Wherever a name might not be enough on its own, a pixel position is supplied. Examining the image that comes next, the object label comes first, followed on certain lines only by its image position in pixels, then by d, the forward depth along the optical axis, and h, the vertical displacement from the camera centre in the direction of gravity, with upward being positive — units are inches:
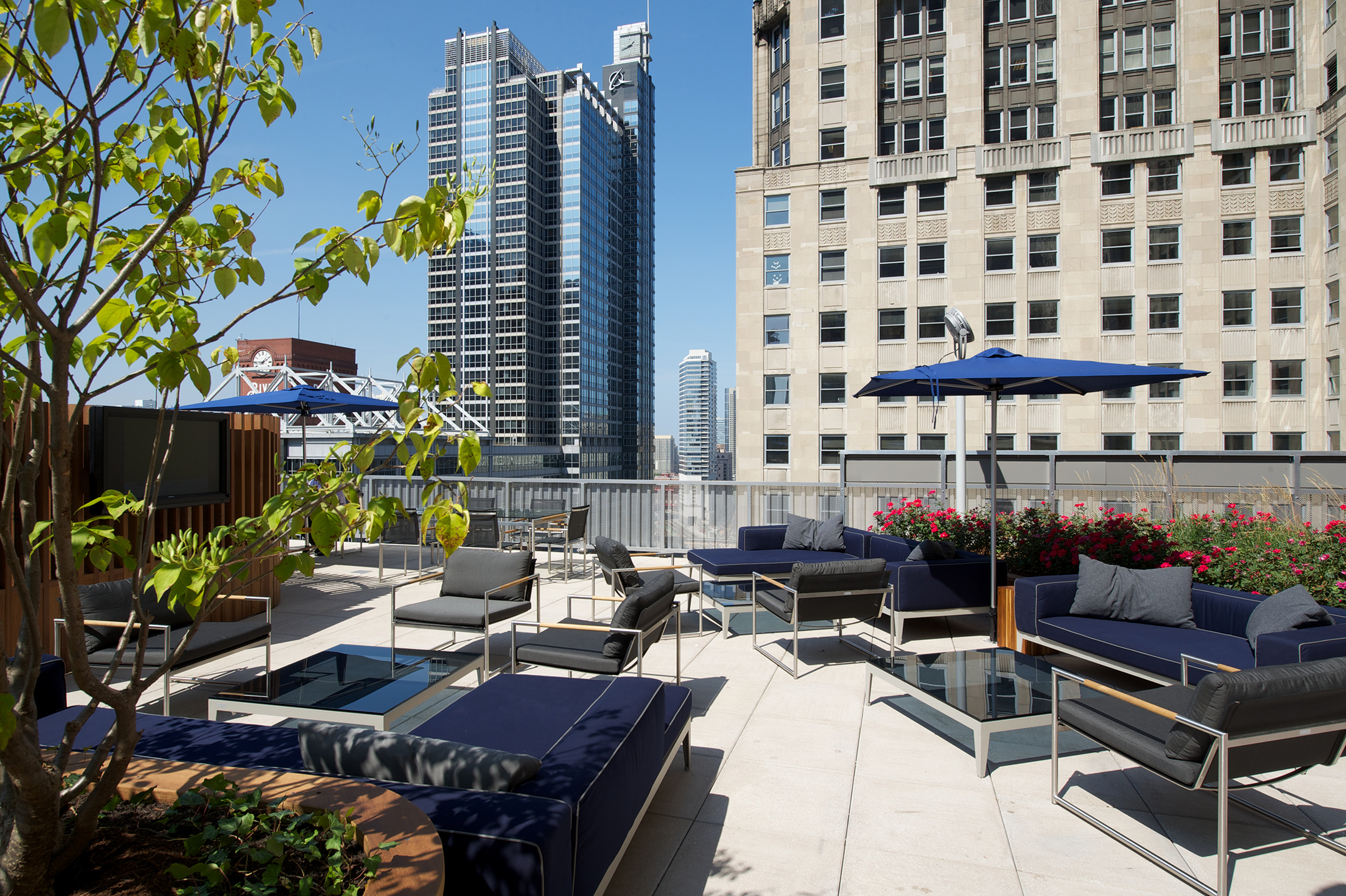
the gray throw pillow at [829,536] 315.0 -35.7
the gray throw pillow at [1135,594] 197.5 -40.4
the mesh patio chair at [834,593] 218.4 -42.9
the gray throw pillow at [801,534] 322.3 -35.6
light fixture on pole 326.0 +24.4
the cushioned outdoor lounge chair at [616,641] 173.9 -47.6
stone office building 1038.4 +372.2
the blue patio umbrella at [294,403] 340.2 +29.2
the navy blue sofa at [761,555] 286.5 -42.9
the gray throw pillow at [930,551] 252.5 -34.3
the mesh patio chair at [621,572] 240.2 -40.1
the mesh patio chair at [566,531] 367.9 -41.4
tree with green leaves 55.7 +14.9
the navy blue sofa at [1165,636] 152.3 -48.1
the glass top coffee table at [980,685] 146.8 -54.4
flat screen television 213.8 +1.7
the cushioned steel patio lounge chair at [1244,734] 108.9 -44.8
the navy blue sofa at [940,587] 241.3 -45.8
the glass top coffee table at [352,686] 149.3 -52.7
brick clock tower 3683.6 +582.8
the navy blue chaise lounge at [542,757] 74.5 -43.6
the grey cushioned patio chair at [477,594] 214.5 -46.4
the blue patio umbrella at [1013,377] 220.7 +25.9
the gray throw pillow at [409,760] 87.1 -38.1
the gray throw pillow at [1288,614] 159.2 -37.2
